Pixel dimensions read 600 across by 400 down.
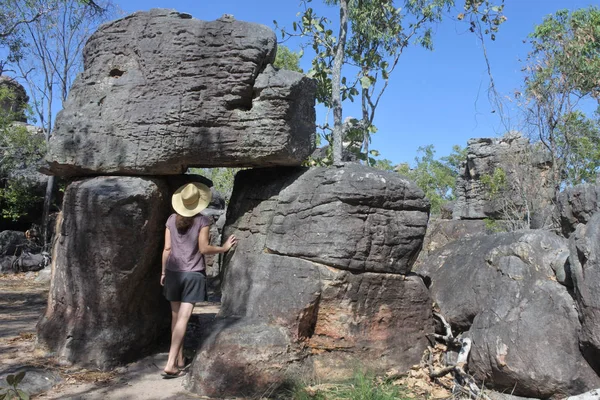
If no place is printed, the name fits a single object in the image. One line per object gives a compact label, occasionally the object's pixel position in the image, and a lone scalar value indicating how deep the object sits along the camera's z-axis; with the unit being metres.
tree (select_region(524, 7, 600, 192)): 11.58
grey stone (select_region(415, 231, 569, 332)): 4.82
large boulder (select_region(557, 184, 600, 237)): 4.59
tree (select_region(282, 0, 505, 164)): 10.63
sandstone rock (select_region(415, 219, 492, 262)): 15.39
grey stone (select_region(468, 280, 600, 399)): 4.16
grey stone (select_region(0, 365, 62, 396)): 4.63
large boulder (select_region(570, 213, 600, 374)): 3.97
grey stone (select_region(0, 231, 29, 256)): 14.61
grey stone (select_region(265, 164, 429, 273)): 5.10
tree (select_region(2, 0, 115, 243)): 16.11
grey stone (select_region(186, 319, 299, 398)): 4.60
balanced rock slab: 5.38
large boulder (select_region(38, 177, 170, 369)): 5.34
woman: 5.22
